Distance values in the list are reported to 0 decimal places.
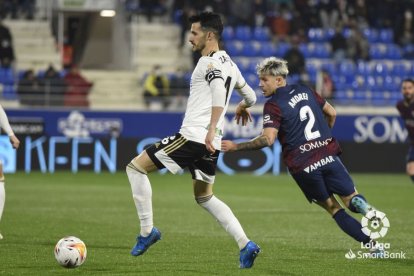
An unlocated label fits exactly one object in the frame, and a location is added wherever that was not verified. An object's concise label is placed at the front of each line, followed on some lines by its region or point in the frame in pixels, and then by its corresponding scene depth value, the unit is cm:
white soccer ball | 1766
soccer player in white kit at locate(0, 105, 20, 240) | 2200
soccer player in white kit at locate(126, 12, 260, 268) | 1805
